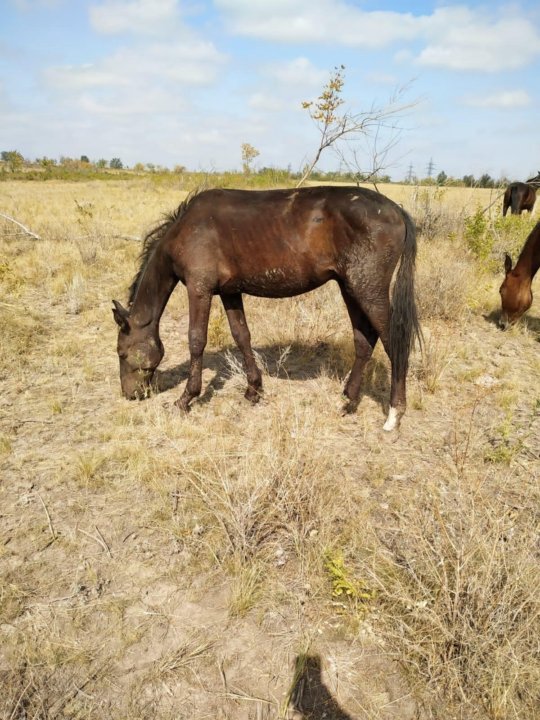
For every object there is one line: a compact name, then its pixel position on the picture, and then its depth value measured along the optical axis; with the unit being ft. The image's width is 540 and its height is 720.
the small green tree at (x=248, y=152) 59.27
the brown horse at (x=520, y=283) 19.43
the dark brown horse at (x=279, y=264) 12.21
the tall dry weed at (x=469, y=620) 6.07
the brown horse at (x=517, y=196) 39.19
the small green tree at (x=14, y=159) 119.13
